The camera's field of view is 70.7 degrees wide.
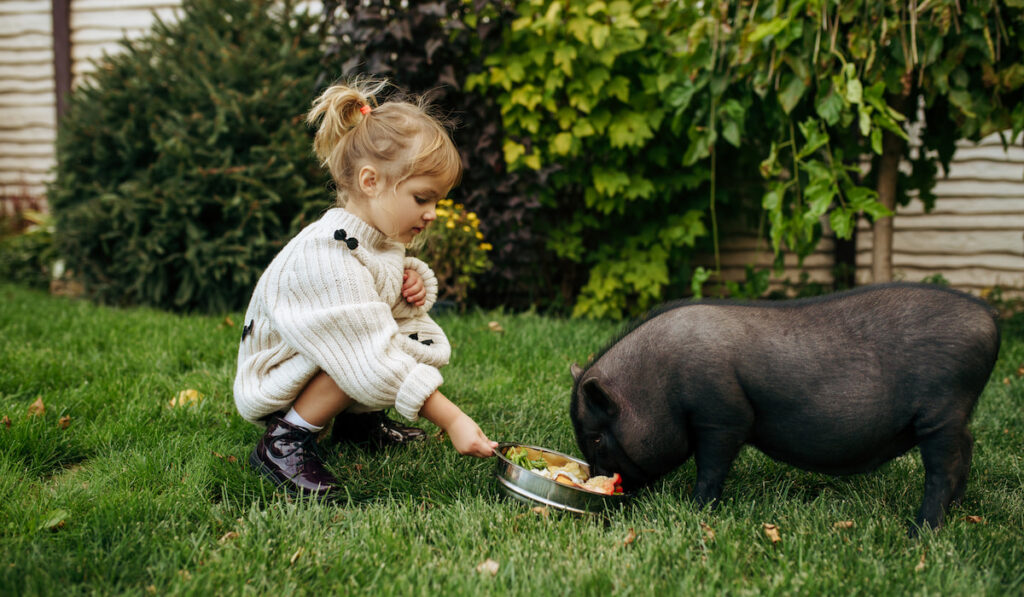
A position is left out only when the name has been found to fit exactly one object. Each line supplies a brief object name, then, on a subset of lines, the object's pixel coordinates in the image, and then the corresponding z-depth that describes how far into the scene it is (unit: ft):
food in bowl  7.28
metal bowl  6.95
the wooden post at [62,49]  24.31
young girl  7.37
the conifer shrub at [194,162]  16.93
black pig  6.72
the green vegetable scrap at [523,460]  7.72
